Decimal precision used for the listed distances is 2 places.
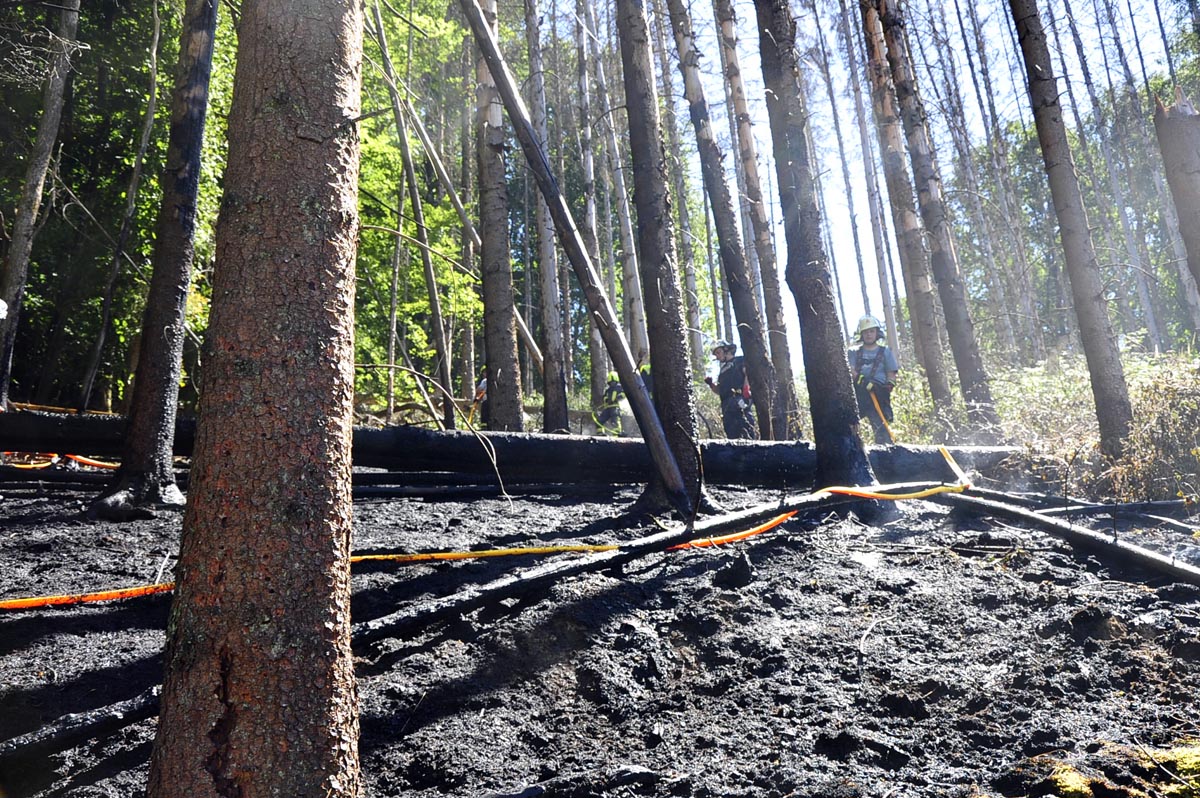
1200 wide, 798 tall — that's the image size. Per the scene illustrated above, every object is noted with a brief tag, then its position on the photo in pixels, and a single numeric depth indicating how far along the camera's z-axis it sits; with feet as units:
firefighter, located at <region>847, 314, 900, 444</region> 33.73
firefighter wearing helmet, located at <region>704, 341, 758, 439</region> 37.09
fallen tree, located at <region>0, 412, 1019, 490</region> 19.57
